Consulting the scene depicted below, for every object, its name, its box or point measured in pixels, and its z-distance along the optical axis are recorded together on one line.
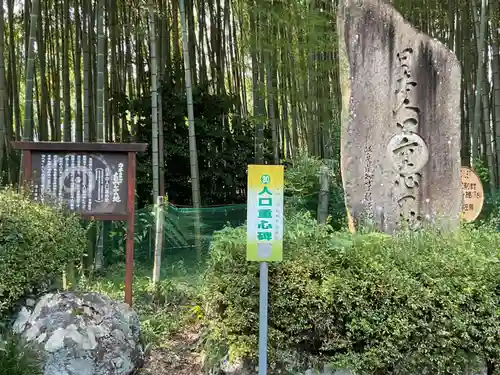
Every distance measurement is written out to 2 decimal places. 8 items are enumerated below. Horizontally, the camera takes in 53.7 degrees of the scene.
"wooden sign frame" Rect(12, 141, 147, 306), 3.82
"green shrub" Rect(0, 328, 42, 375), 2.77
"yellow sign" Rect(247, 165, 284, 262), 2.58
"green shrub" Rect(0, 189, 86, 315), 3.16
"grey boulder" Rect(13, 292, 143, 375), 2.99
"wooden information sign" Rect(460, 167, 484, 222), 6.63
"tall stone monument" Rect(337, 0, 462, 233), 4.30
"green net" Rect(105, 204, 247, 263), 6.54
